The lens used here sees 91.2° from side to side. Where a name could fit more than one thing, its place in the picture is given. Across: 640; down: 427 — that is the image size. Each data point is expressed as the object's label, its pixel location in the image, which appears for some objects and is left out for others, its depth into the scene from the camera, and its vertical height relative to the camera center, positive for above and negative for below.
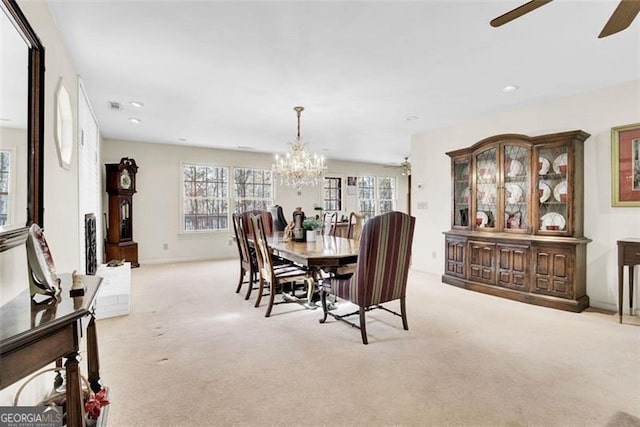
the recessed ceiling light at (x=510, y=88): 3.39 +1.35
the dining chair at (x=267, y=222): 5.04 -0.15
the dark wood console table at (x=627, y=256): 2.94 -0.44
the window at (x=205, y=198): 6.85 +0.36
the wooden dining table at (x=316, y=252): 2.76 -0.38
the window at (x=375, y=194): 9.55 +0.56
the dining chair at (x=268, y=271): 3.28 -0.67
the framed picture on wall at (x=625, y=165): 3.25 +0.47
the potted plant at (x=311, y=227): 3.89 -0.18
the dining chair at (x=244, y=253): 3.87 -0.51
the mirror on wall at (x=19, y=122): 1.26 +0.42
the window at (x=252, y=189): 7.39 +0.59
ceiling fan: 1.38 +0.91
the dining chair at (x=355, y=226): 4.41 -0.20
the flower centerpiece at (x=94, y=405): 1.50 -0.92
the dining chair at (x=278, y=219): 6.56 -0.13
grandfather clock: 5.60 +0.10
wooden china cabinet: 3.49 -0.12
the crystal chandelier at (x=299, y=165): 4.59 +0.71
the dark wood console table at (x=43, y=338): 0.90 -0.38
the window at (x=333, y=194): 8.92 +0.53
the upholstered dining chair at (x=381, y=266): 2.56 -0.46
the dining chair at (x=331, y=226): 4.95 -0.22
